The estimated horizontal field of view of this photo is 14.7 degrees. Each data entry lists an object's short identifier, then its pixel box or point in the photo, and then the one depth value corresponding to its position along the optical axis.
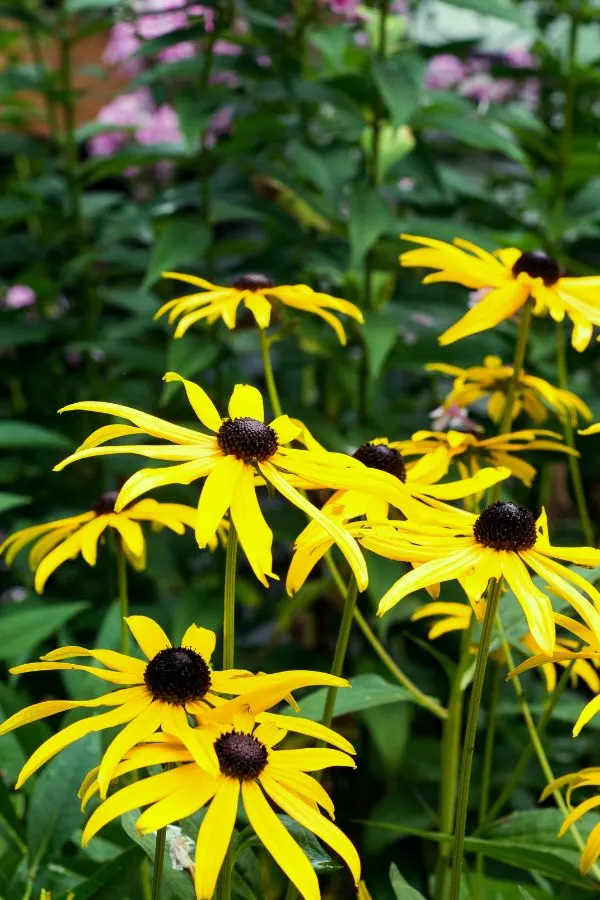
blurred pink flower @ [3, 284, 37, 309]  1.43
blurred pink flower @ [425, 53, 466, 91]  1.72
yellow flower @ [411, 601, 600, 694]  0.72
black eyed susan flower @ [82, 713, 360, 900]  0.56
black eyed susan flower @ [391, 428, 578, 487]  0.70
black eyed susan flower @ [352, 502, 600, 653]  0.58
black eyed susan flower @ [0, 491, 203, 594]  0.68
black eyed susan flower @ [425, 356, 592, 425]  0.74
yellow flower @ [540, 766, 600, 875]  0.61
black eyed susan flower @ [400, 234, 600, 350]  0.71
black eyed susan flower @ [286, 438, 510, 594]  0.62
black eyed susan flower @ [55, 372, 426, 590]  0.58
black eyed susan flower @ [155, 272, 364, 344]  0.71
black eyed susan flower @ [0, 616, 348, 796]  0.57
